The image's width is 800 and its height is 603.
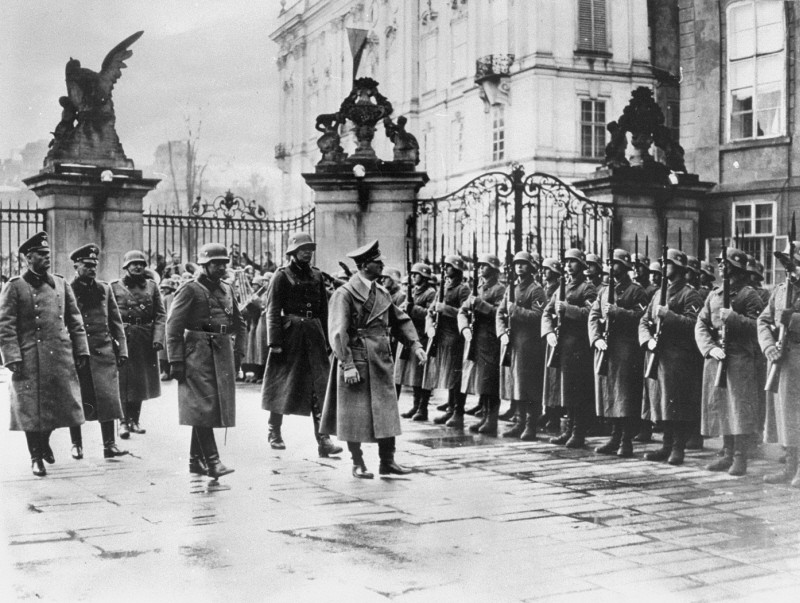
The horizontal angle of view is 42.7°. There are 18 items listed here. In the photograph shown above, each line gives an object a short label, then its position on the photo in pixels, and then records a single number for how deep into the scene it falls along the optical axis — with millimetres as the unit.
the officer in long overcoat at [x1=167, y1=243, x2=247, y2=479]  8625
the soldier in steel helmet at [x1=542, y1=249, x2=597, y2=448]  10609
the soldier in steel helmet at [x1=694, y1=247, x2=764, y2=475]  9016
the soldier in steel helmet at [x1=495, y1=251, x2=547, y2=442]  11148
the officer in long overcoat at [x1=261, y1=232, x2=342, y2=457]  10188
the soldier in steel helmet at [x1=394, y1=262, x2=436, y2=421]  12742
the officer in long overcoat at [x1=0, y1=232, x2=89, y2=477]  8945
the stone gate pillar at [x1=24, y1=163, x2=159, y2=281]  16094
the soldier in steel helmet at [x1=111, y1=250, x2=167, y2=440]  11258
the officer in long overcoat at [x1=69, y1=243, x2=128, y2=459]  9945
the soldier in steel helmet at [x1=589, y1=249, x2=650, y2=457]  10141
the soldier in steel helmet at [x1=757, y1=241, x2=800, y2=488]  8312
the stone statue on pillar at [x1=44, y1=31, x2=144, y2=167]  16406
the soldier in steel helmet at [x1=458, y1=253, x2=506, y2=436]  11461
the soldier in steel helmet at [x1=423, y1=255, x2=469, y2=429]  12102
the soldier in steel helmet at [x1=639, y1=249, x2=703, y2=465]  9586
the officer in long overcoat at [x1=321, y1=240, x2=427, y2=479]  8781
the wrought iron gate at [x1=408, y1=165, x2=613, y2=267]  14680
